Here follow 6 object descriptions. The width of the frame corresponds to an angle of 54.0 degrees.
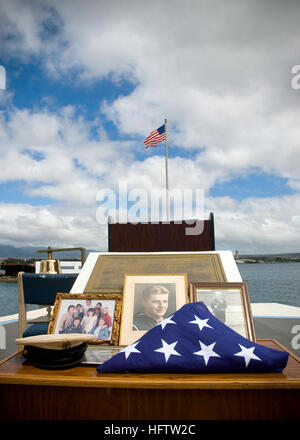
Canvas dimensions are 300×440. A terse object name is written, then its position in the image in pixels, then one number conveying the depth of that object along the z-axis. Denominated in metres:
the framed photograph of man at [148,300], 1.67
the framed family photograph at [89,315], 1.65
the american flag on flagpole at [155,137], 11.67
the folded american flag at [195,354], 1.21
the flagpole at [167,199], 10.60
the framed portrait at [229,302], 1.62
